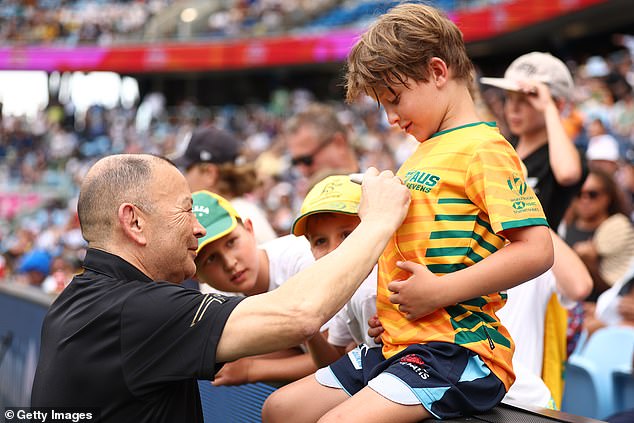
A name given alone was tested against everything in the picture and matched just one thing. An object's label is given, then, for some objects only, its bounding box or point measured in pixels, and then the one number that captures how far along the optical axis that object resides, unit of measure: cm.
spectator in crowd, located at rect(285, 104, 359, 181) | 435
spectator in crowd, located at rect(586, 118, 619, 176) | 586
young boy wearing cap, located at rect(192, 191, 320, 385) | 267
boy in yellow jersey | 193
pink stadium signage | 2594
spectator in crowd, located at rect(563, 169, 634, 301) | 446
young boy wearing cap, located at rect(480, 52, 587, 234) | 310
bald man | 194
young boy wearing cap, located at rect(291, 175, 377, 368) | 243
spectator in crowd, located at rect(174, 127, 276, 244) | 429
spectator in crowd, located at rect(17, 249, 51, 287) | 888
